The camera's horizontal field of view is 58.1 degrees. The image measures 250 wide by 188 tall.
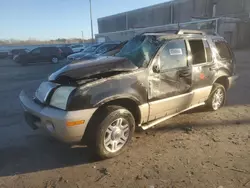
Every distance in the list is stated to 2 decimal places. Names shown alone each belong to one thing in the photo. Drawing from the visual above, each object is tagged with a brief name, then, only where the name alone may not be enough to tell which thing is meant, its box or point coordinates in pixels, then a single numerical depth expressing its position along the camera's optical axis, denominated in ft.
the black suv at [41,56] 63.36
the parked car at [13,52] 89.55
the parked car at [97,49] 46.73
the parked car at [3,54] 93.46
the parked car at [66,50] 78.37
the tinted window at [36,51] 65.13
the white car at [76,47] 95.57
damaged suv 10.11
